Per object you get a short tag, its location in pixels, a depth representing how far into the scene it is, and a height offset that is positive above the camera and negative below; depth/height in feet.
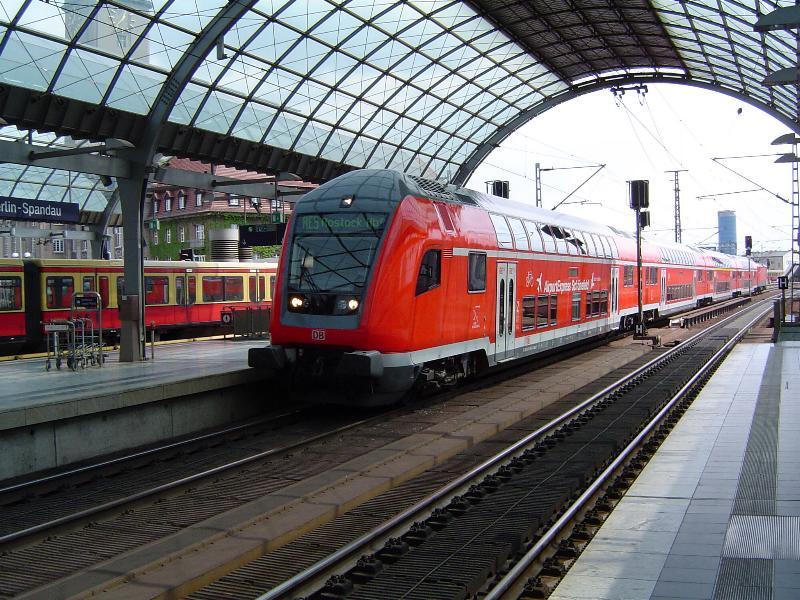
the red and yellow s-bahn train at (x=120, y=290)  77.71 -0.08
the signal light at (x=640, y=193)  88.38 +10.06
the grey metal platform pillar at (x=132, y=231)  62.23 +4.73
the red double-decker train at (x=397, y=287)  41.63 +0.00
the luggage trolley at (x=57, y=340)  52.85 -3.33
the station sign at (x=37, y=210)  56.80 +6.08
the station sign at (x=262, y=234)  69.87 +4.91
